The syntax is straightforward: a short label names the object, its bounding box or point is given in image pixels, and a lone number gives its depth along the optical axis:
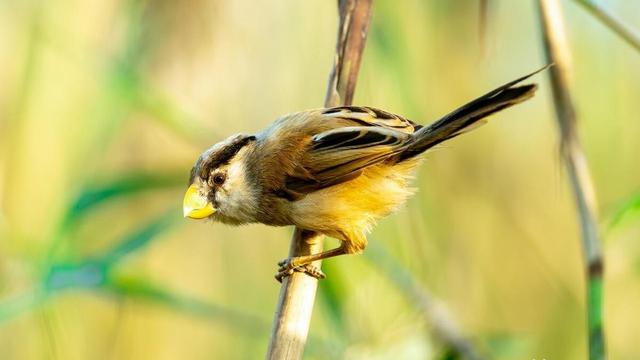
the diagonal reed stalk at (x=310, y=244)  3.34
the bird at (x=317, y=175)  3.40
